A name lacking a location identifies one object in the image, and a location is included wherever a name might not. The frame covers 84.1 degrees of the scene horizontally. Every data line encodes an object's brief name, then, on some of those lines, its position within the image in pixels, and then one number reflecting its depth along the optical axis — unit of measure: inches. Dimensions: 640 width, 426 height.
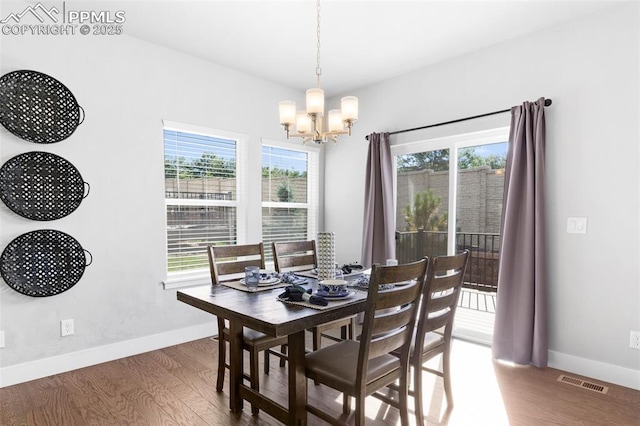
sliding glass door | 133.4
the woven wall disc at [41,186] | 100.3
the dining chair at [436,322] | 77.5
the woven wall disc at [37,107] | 100.5
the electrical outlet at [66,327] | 110.1
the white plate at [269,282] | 89.8
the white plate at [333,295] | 76.4
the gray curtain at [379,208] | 155.9
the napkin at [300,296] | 72.9
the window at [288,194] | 168.4
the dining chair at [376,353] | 64.2
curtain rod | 113.2
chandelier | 86.4
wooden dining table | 64.9
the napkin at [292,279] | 93.8
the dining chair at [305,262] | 103.0
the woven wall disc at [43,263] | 101.0
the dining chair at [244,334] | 86.5
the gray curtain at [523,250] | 112.7
